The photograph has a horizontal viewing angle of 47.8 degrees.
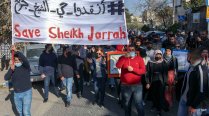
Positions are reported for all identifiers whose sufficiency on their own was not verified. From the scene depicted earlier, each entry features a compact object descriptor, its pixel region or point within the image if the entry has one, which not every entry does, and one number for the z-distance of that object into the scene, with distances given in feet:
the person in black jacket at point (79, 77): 23.50
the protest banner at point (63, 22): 16.19
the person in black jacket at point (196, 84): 10.95
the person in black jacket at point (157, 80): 17.34
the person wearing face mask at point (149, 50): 19.60
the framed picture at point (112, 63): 20.98
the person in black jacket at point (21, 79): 15.42
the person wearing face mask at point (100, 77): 20.37
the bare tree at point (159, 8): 116.75
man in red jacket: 15.43
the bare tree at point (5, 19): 28.61
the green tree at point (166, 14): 117.31
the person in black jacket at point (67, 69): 20.53
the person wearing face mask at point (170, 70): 18.01
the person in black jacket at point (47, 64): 22.35
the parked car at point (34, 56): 26.93
